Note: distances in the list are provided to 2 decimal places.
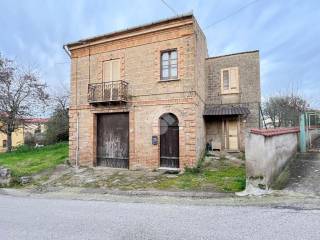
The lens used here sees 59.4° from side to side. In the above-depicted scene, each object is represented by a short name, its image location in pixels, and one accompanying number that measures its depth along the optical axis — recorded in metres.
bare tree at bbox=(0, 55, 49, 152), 24.67
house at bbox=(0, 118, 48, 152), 27.90
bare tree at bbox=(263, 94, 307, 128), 25.88
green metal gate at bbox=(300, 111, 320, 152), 13.57
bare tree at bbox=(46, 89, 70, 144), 27.30
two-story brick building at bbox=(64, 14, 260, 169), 13.50
